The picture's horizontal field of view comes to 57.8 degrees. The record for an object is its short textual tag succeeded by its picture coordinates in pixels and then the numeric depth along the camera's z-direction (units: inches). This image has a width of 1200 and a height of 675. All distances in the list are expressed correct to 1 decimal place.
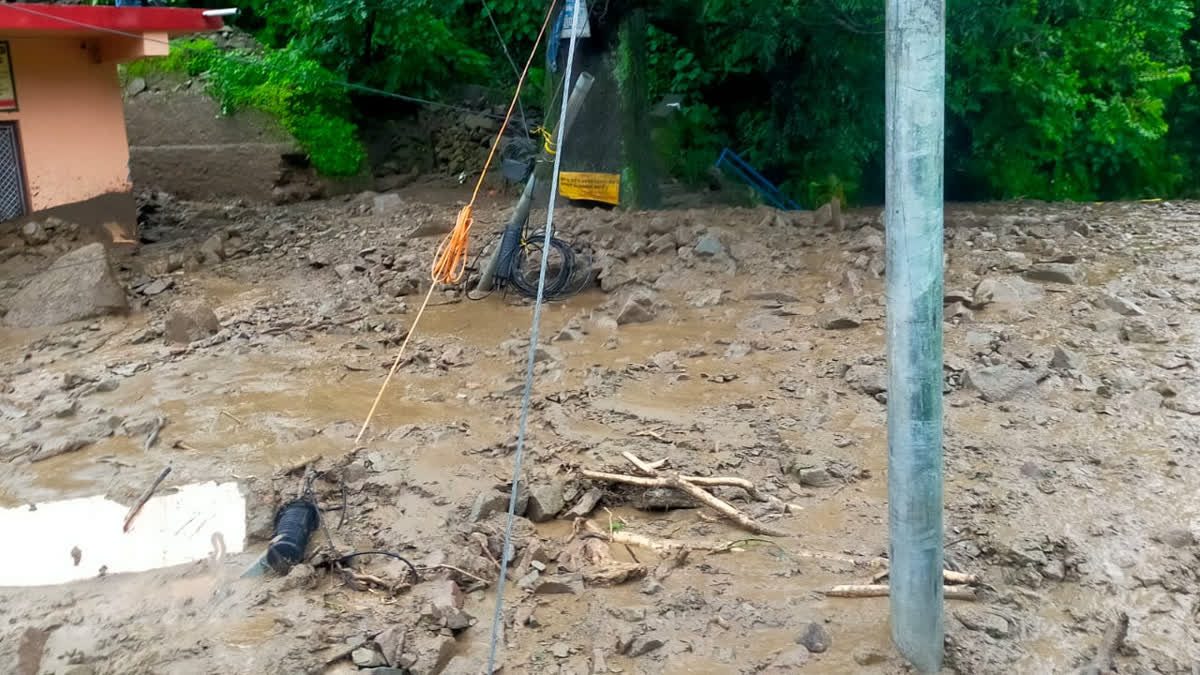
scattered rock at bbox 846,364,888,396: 241.4
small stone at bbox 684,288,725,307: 315.3
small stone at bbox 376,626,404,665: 148.3
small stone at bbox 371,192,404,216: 457.7
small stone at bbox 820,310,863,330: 284.0
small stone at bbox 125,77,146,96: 537.3
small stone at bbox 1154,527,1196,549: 171.6
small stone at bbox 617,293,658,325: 305.1
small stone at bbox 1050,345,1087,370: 244.4
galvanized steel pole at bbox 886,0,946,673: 125.5
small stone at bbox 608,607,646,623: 159.2
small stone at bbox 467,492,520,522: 191.2
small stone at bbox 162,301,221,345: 301.0
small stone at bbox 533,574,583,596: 168.4
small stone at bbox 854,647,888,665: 143.3
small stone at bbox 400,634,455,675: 147.4
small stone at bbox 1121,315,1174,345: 259.3
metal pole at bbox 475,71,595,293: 328.5
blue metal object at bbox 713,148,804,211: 556.1
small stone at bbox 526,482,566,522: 192.7
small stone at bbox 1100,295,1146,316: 275.6
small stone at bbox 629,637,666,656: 151.6
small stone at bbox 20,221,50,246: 383.6
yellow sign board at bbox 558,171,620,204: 422.3
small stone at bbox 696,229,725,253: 350.0
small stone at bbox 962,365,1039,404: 232.7
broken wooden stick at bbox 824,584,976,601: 157.3
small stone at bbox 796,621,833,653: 148.3
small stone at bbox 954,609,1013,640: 149.6
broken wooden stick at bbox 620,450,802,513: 193.5
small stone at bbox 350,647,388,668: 147.6
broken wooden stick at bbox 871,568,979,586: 160.2
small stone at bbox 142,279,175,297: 355.9
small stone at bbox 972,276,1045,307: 291.7
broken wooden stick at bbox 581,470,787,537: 183.9
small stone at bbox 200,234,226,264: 397.6
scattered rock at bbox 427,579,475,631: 157.6
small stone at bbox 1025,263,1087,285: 307.6
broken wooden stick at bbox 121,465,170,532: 191.5
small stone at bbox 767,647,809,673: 145.2
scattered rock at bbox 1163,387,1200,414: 219.5
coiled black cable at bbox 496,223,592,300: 333.1
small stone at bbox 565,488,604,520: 193.6
